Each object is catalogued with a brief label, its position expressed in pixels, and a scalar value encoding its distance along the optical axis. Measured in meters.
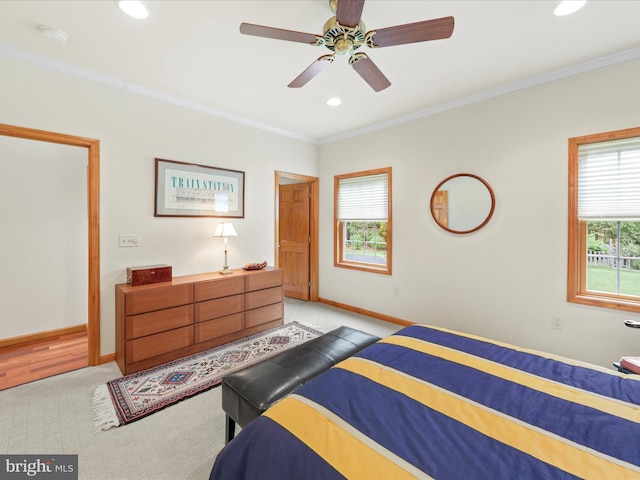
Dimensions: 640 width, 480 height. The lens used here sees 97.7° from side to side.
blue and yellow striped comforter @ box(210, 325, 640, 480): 0.86
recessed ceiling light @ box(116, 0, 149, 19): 1.79
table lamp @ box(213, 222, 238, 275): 3.36
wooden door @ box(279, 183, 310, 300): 4.97
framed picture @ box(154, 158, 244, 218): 3.11
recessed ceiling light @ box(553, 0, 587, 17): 1.78
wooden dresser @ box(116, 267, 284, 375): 2.53
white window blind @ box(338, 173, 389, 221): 4.05
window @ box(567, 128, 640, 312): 2.37
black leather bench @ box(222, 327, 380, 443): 1.52
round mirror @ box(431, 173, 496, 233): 3.08
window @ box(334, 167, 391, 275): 4.04
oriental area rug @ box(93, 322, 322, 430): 2.03
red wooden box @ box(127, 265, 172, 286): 2.73
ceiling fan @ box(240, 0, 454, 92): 1.51
